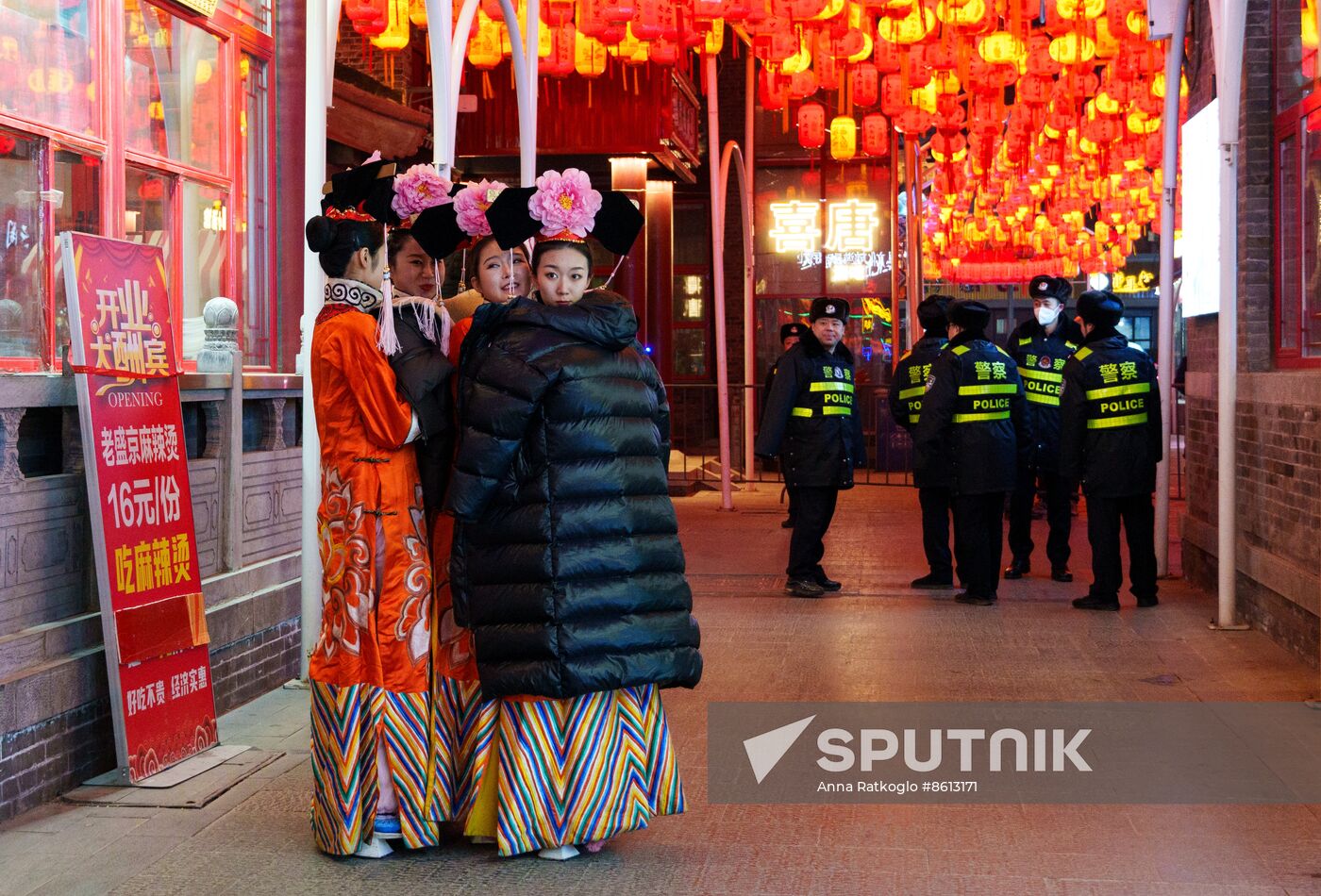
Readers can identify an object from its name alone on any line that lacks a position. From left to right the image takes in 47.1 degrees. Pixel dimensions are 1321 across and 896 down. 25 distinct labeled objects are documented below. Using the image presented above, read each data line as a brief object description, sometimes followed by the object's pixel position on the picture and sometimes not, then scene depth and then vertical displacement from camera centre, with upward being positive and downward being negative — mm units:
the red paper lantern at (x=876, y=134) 19125 +3125
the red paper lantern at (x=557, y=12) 13352 +3305
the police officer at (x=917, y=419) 9812 -293
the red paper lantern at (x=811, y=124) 17491 +2972
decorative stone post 6715 +218
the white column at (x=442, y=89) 7391 +1479
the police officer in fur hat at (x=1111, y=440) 9047 -382
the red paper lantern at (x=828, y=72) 13727 +2819
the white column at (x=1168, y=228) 10445 +1025
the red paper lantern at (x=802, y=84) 14023 +2756
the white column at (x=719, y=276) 15195 +1065
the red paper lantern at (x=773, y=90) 14406 +2804
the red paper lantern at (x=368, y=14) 10461 +2572
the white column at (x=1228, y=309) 8258 +365
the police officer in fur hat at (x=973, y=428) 9430 -312
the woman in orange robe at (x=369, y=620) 4559 -708
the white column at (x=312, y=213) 6727 +774
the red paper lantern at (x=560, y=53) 13805 +3028
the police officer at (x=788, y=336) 13445 +430
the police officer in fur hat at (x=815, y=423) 9703 -269
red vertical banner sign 5277 -415
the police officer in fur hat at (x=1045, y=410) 10594 -235
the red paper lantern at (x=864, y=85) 15281 +2989
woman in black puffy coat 4359 -534
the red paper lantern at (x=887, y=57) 14086 +3018
